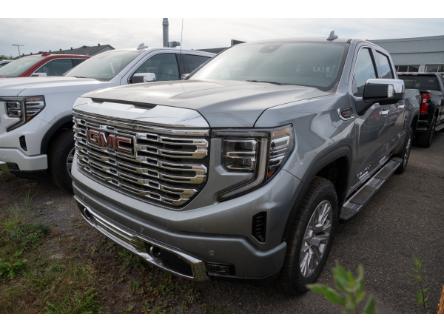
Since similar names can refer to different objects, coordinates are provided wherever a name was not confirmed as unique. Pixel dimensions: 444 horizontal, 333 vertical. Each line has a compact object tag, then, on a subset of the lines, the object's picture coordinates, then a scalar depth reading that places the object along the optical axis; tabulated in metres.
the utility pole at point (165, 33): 10.78
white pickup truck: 3.59
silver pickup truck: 1.82
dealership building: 26.70
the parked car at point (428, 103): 7.64
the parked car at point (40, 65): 7.09
